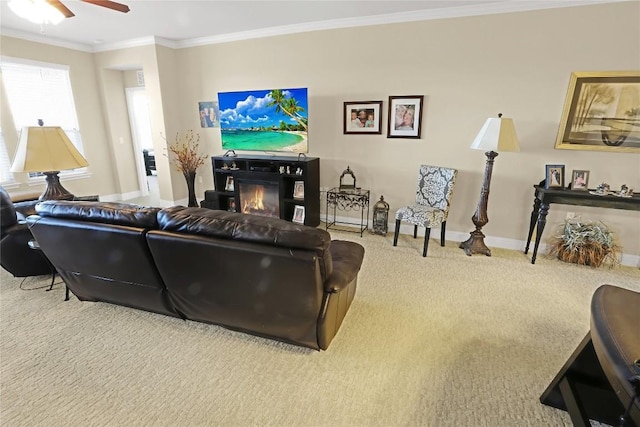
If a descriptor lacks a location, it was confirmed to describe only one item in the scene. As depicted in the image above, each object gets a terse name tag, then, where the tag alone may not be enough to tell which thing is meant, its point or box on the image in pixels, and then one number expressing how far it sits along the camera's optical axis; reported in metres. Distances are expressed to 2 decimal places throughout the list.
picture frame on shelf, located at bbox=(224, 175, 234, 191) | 4.65
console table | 2.86
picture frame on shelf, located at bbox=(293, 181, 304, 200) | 4.16
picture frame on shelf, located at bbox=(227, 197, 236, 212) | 4.68
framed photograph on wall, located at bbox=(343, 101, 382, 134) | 3.88
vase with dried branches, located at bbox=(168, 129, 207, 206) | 4.71
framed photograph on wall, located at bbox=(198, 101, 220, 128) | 4.82
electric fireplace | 4.23
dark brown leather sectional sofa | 1.57
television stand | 4.09
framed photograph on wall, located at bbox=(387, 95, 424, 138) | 3.67
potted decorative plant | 3.11
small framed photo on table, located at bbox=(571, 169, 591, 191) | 3.10
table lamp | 2.36
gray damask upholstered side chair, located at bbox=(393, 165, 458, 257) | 3.32
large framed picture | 2.92
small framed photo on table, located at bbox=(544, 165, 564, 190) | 3.14
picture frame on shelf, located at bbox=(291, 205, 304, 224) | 4.20
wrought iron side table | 4.06
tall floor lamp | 2.96
